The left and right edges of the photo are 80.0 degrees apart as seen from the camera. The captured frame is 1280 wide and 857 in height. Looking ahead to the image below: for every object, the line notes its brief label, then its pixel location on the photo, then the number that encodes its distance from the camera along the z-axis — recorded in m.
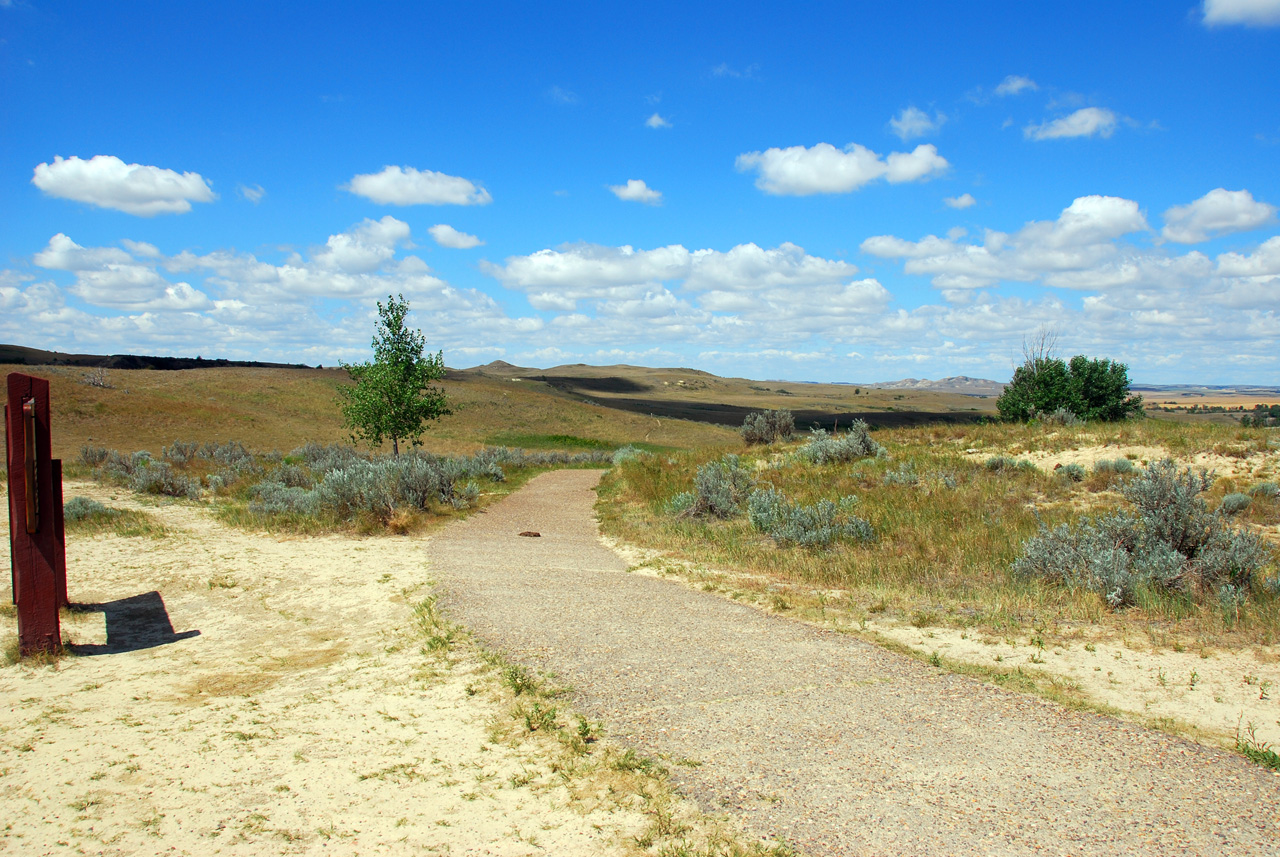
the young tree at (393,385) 22.52
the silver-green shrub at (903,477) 13.86
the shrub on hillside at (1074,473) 13.34
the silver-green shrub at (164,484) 15.23
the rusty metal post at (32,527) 5.95
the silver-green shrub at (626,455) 23.09
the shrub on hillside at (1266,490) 11.27
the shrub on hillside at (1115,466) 13.04
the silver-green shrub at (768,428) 27.27
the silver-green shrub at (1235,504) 10.84
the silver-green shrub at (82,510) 11.58
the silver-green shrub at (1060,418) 19.48
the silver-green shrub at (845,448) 17.08
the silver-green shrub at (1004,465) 14.20
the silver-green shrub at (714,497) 12.62
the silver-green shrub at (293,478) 16.62
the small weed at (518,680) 5.03
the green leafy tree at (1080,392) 24.61
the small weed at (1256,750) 3.73
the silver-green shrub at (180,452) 21.70
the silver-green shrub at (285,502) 12.58
